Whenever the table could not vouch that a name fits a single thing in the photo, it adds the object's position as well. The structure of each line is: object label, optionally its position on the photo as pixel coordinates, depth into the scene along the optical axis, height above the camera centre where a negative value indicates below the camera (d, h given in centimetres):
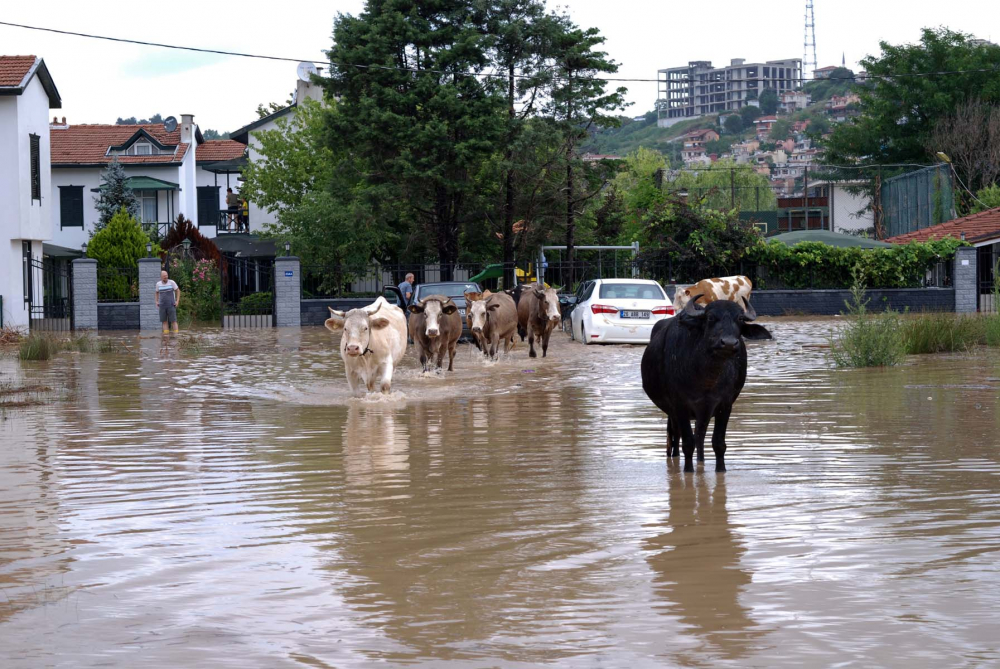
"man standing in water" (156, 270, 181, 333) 3247 +25
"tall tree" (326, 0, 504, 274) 3931 +660
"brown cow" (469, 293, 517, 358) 2117 -34
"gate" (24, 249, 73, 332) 3625 +17
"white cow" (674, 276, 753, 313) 3281 +27
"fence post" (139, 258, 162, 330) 3884 +44
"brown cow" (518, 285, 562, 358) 2319 -24
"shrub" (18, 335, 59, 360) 2347 -78
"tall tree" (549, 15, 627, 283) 4138 +718
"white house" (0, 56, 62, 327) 3456 +383
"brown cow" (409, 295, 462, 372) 1869 -38
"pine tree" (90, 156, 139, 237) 5691 +536
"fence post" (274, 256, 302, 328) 3953 +46
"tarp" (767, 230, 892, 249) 4200 +197
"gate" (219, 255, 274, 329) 3956 -5
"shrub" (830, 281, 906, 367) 1878 -77
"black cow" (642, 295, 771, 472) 911 -53
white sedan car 2542 -31
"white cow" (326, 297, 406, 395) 1524 -53
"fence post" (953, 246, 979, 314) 4078 +53
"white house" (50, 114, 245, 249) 5988 +690
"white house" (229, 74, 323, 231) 6003 +900
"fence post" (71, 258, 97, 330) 3856 +41
